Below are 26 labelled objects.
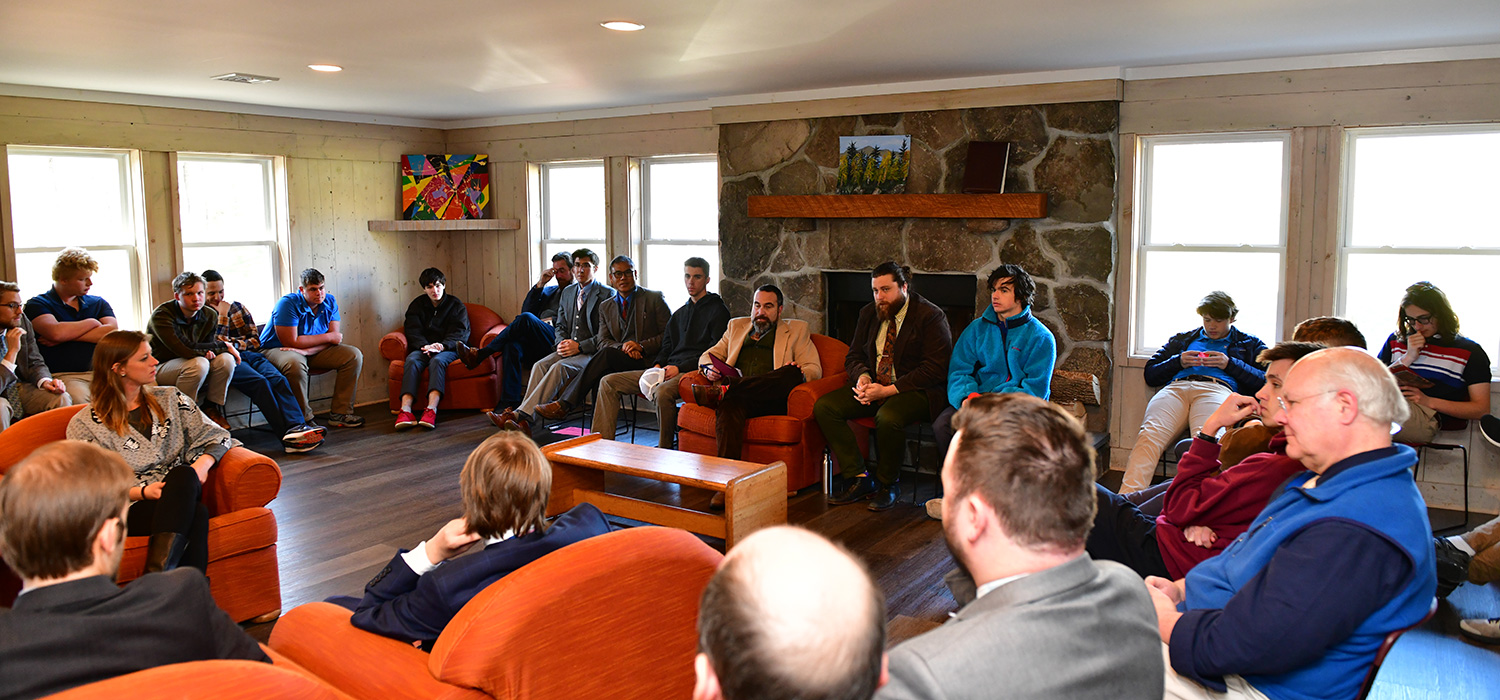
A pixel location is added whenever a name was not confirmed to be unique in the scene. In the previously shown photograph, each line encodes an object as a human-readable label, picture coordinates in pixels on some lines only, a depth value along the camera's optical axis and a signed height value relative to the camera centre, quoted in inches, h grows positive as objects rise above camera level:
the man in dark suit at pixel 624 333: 254.4 -20.2
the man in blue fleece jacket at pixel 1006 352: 194.4 -19.0
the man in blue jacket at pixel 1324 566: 69.4 -22.2
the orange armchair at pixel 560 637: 74.0 -30.2
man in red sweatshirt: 101.3 -26.6
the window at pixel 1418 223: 191.6 +5.9
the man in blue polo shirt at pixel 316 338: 280.8 -22.7
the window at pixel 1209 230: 210.7 +5.2
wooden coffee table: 160.2 -38.1
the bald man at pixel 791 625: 35.4 -13.3
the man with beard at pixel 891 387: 203.3 -27.0
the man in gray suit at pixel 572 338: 262.7 -22.7
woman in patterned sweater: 130.8 -26.0
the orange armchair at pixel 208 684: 55.6 -24.6
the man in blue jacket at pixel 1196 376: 192.2 -24.7
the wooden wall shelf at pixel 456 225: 316.2 +10.4
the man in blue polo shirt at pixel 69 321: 231.6 -14.5
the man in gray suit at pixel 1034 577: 48.7 -16.9
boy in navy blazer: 85.1 -25.4
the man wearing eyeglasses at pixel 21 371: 210.8 -24.0
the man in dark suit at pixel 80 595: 64.1 -23.1
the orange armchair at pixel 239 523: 138.9 -37.1
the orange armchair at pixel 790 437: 208.8 -38.3
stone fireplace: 218.5 +7.3
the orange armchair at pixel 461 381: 293.4 -36.6
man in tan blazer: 210.2 -24.6
